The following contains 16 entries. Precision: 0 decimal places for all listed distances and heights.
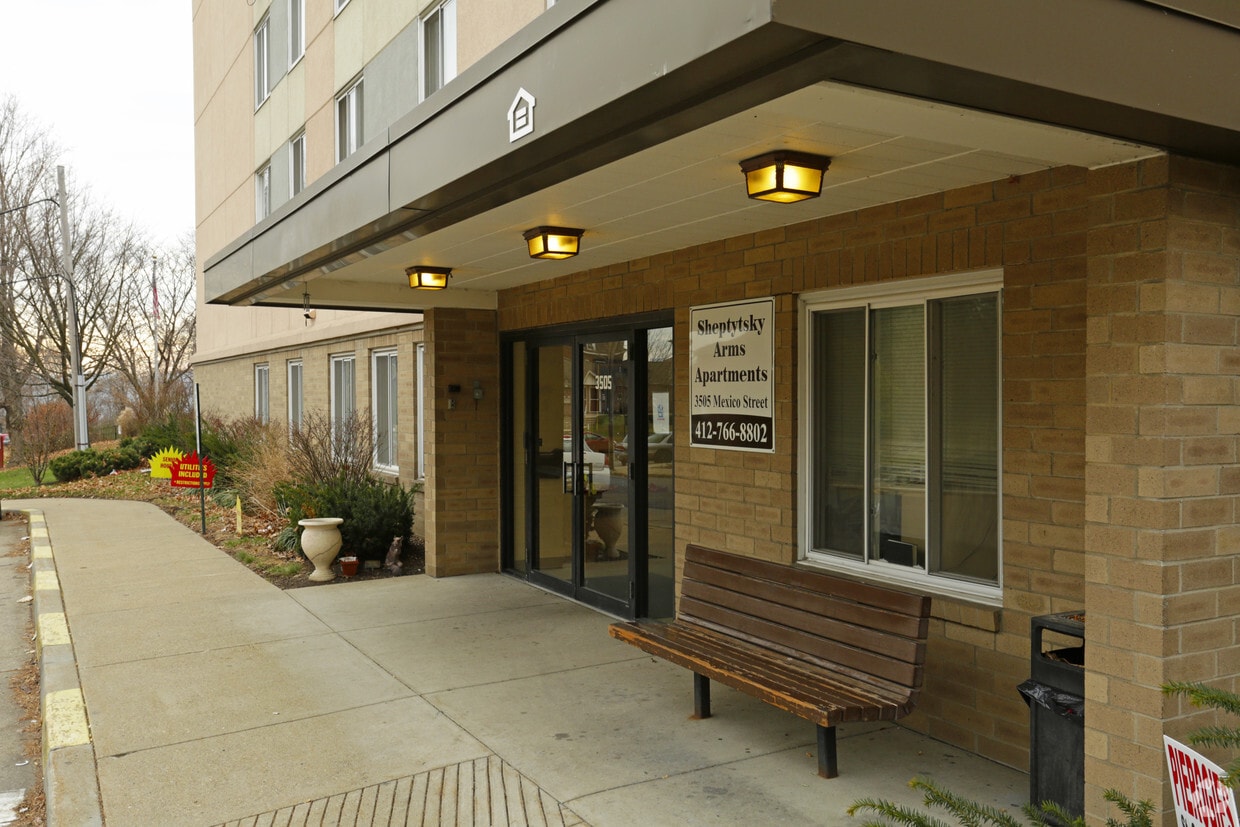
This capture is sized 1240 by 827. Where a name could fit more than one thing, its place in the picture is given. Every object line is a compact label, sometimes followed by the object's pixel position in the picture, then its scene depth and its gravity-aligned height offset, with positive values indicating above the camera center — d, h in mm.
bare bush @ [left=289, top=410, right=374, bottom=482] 11750 -589
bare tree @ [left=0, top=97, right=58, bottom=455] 28109 +5681
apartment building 3133 +615
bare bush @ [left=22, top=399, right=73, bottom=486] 21328 -689
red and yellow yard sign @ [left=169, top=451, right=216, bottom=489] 13383 -938
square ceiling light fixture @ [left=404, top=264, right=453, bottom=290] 7762 +998
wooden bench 4527 -1278
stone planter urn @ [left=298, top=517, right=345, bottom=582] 9797 -1375
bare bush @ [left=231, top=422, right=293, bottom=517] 13047 -924
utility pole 23188 +1017
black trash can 3994 -1314
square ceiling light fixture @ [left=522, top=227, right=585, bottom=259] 5945 +975
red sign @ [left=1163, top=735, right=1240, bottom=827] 2488 -1049
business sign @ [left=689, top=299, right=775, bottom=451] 6262 +160
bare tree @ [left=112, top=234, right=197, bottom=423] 36094 +2884
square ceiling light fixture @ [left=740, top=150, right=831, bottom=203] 4074 +942
